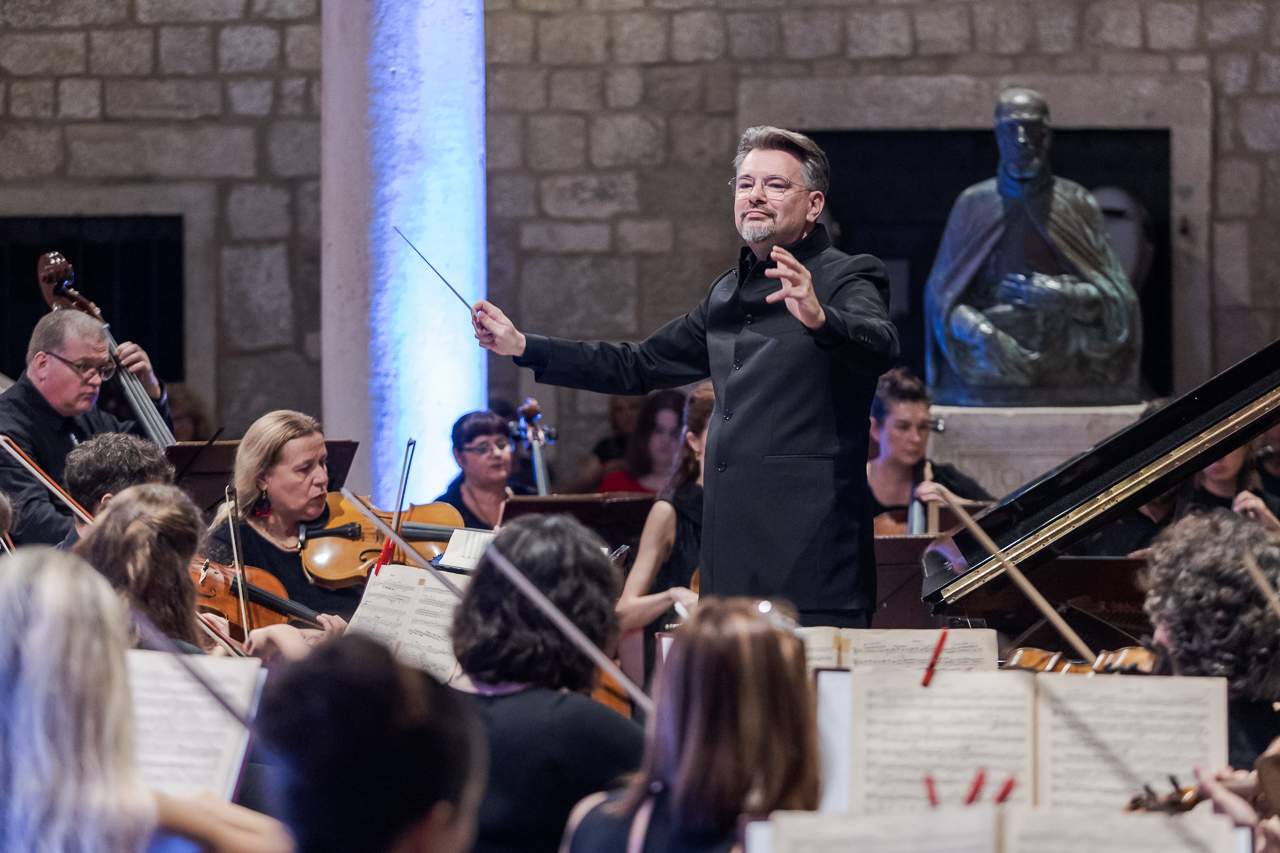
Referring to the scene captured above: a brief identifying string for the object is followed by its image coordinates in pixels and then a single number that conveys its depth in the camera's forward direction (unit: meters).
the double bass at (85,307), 9.07
